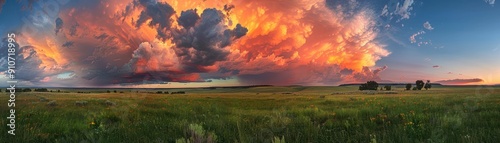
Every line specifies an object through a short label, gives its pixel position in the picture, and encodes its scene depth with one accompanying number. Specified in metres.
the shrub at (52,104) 17.62
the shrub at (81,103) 18.84
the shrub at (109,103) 19.93
